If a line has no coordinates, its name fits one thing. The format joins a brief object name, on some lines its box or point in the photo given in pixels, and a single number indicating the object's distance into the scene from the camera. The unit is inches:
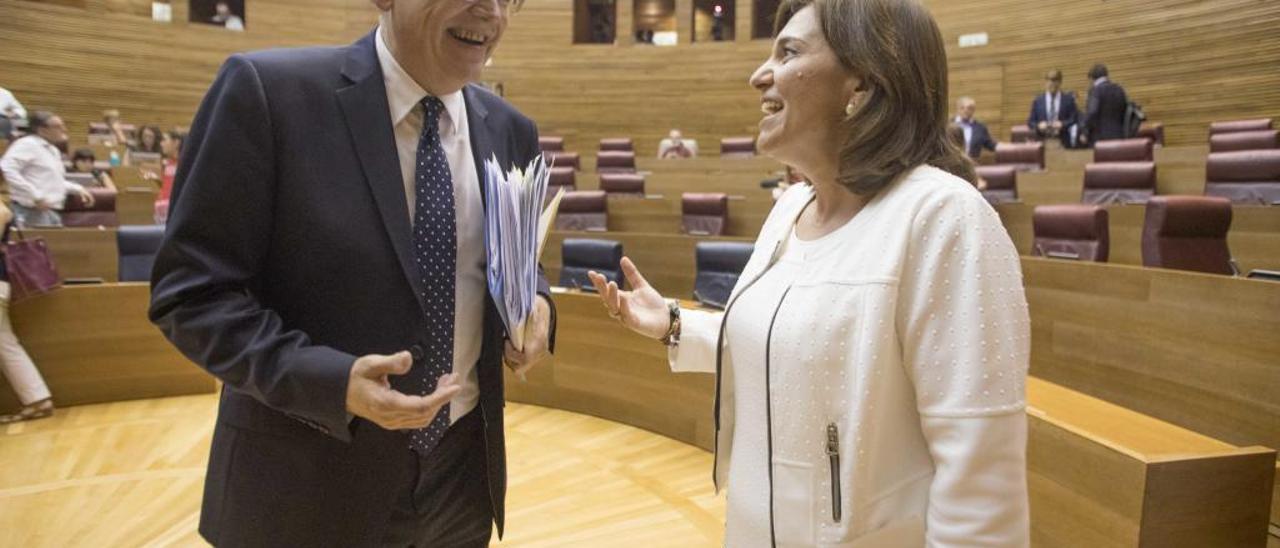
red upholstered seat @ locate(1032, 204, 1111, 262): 150.9
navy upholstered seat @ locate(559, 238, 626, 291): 169.6
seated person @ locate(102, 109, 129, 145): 363.3
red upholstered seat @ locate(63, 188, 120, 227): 214.8
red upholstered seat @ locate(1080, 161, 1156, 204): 198.4
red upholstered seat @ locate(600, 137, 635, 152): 408.5
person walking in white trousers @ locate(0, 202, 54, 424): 147.6
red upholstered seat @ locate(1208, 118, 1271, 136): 268.2
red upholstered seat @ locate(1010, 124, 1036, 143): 331.3
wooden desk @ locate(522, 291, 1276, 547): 60.2
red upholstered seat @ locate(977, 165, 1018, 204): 217.5
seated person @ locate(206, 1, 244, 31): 432.2
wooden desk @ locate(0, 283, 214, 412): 156.9
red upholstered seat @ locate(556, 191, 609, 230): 234.5
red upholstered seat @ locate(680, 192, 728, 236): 221.9
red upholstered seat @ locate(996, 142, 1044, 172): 264.1
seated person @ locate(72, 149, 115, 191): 277.9
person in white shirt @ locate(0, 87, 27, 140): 220.7
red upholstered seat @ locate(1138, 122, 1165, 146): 308.1
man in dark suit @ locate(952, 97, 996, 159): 289.3
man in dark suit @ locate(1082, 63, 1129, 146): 276.7
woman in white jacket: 33.6
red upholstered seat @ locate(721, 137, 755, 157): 381.4
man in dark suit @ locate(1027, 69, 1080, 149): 300.2
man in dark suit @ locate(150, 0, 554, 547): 37.0
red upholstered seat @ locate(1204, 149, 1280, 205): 178.4
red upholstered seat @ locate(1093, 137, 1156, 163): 235.8
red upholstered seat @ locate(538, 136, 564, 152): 394.0
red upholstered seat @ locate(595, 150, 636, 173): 347.6
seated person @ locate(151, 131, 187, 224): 219.1
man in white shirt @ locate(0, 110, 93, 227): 199.3
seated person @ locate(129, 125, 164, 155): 344.8
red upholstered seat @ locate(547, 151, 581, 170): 344.5
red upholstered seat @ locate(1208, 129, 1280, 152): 228.8
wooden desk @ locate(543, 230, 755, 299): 197.8
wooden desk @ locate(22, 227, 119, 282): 193.6
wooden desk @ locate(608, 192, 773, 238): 239.6
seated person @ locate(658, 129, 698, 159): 378.0
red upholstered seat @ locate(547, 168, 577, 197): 286.2
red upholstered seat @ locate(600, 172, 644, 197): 266.1
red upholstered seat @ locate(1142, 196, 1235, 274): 133.5
